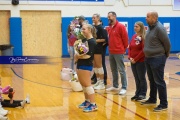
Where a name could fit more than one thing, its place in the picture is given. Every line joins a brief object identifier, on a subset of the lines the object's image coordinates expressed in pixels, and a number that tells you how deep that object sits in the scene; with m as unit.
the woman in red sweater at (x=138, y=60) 9.95
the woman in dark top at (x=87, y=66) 8.90
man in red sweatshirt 10.95
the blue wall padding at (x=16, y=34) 24.23
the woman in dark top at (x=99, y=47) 11.86
